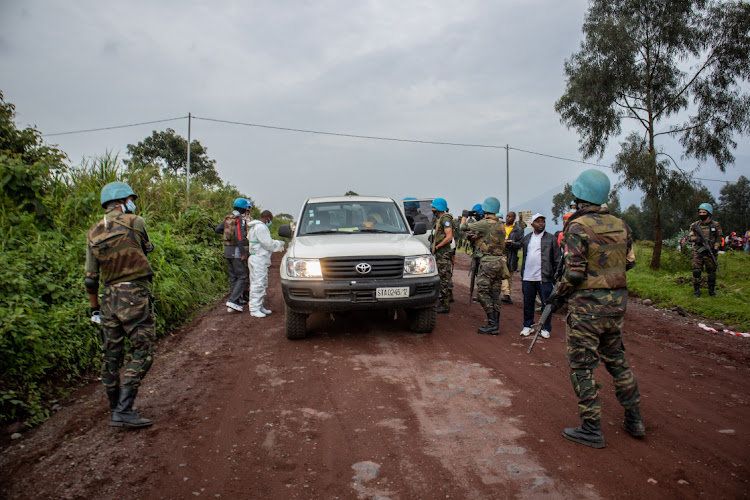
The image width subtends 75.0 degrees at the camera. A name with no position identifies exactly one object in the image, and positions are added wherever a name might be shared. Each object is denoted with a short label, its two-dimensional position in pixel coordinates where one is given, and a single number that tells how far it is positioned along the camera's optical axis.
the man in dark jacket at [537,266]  6.50
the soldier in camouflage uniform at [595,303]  3.53
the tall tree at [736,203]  57.75
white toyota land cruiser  5.86
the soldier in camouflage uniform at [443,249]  8.02
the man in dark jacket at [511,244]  8.98
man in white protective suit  7.66
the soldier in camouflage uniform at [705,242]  9.34
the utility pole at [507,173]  31.42
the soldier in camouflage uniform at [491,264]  6.64
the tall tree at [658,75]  14.07
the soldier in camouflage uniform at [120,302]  3.91
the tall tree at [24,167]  6.15
